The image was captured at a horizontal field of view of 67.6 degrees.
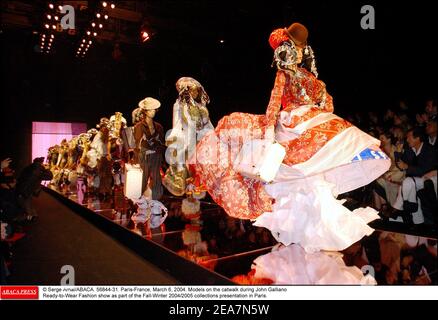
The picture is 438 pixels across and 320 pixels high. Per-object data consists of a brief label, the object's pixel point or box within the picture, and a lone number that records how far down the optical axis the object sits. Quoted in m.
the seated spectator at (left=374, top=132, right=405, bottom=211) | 3.97
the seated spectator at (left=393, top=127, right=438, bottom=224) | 3.54
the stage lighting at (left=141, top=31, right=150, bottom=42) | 4.56
